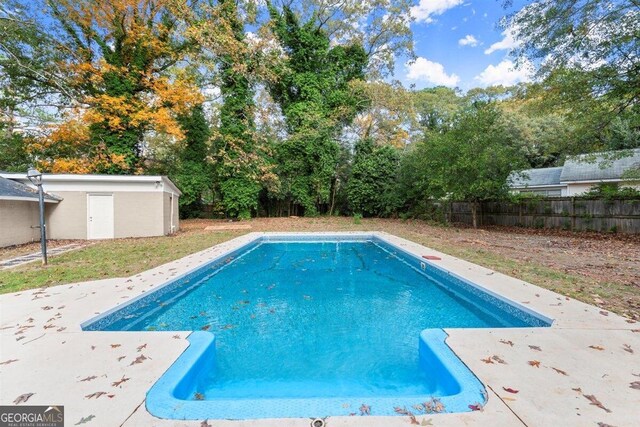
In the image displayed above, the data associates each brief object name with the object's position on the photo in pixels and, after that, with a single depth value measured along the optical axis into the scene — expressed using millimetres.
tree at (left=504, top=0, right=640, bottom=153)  7574
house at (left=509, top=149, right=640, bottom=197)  14750
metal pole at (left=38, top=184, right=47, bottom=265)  5880
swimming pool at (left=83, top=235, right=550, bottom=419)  2020
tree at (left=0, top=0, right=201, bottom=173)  13070
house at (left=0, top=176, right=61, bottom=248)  8289
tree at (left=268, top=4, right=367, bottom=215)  17844
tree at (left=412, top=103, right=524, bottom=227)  11398
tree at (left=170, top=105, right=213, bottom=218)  17844
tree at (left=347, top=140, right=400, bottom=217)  17719
